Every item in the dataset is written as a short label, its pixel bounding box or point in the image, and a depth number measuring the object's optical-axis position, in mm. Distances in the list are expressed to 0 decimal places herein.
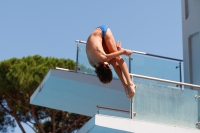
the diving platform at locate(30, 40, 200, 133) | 16330
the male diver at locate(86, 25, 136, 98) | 9775
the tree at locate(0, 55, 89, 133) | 36659
